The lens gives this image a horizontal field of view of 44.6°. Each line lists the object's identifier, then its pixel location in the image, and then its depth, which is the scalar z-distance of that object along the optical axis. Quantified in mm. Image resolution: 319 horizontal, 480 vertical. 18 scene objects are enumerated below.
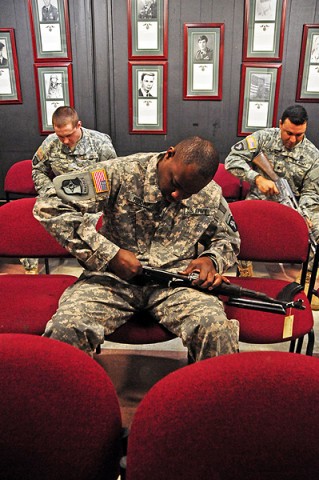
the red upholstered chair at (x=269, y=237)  1813
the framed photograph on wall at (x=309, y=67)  3295
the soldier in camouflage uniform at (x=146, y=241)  1342
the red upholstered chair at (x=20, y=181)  3279
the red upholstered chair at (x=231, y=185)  3191
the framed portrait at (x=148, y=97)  3457
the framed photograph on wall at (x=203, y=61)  3330
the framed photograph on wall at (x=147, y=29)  3279
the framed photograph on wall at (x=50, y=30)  3354
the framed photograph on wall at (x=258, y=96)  3400
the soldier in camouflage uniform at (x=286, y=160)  2787
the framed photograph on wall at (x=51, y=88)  3529
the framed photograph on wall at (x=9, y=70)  3518
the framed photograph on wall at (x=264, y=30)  3234
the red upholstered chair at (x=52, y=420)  658
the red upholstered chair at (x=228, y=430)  601
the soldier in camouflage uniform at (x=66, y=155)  3031
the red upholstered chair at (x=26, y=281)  1444
